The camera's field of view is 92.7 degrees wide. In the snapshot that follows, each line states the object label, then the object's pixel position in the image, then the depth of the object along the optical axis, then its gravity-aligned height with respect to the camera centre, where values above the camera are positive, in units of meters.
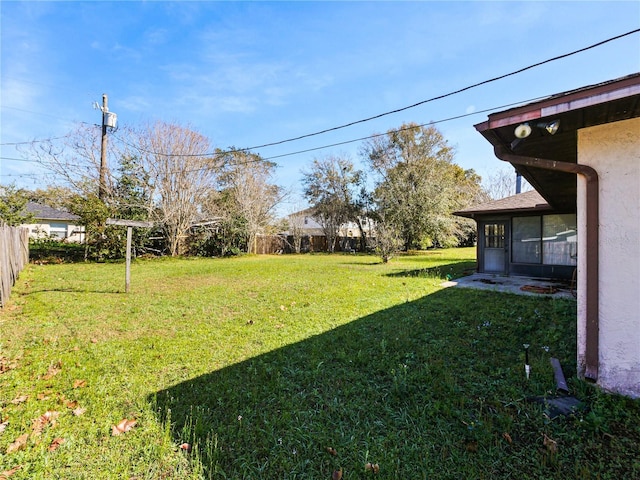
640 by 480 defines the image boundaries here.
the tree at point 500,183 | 30.98 +6.71
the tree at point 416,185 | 21.88 +4.59
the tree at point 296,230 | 25.08 +1.20
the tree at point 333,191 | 26.48 +4.72
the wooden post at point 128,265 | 7.48 -0.59
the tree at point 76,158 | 14.29 +3.93
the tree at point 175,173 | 16.50 +3.92
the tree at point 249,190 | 20.70 +3.77
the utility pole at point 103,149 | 14.46 +4.42
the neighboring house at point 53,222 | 23.75 +1.47
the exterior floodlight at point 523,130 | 2.89 +1.13
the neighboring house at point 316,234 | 25.34 +0.91
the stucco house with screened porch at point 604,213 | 2.55 +0.32
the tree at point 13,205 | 15.49 +1.86
